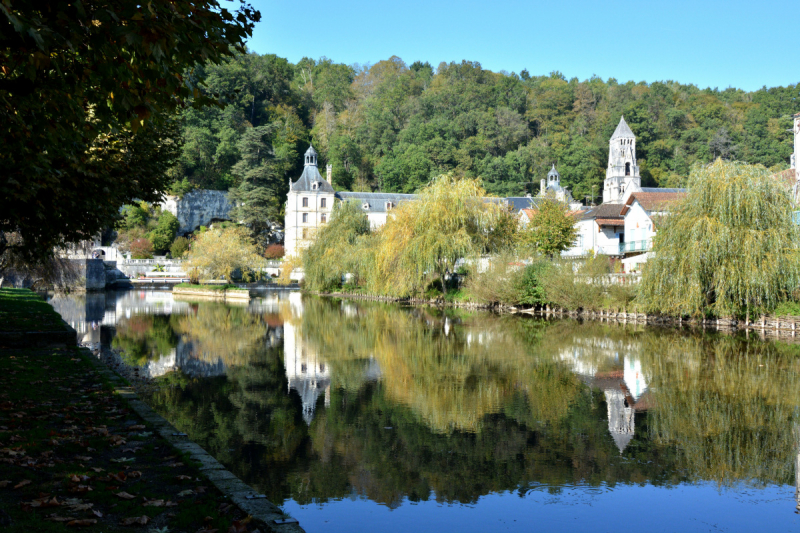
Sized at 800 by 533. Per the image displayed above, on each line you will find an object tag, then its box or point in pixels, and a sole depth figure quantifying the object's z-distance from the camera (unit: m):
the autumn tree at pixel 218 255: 55.12
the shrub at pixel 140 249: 80.69
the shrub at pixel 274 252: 88.25
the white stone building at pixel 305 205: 88.31
